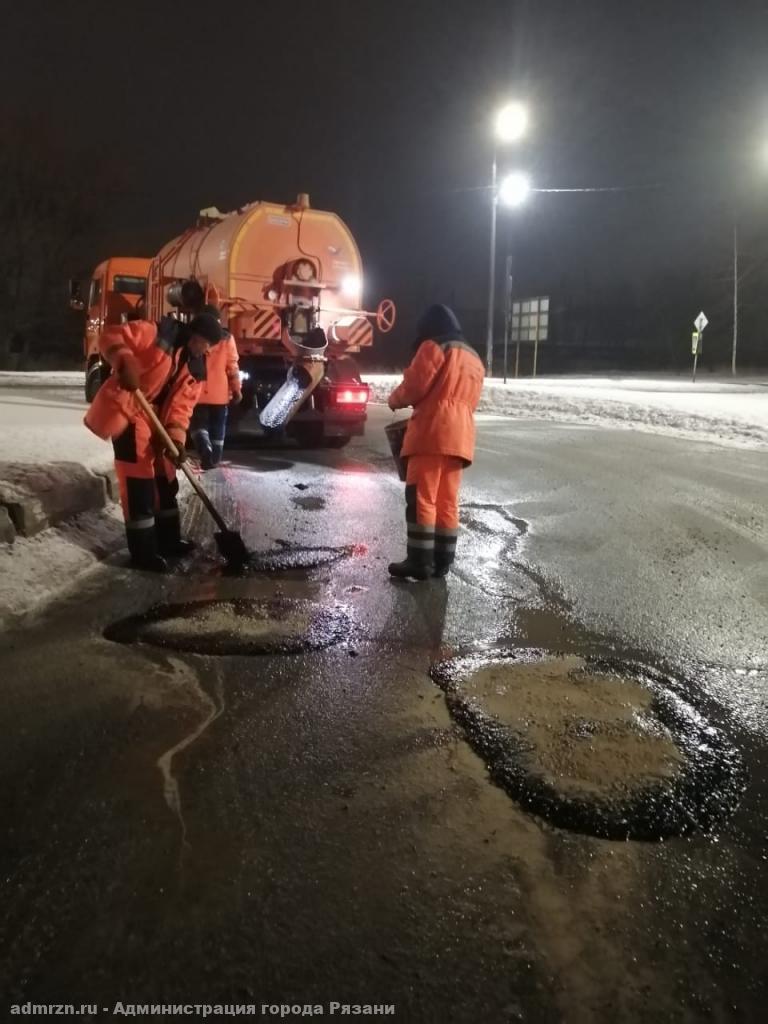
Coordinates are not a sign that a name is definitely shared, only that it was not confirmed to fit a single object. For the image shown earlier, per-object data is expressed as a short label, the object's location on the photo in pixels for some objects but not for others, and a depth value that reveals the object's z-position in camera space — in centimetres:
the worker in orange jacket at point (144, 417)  497
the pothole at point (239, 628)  393
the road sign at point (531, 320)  2638
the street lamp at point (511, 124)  2209
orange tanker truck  1032
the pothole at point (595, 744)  262
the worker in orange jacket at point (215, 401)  811
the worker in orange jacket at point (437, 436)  511
